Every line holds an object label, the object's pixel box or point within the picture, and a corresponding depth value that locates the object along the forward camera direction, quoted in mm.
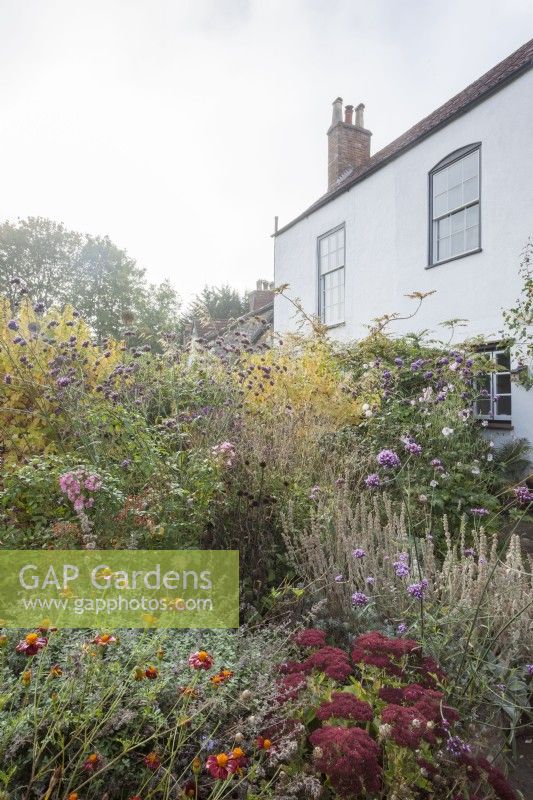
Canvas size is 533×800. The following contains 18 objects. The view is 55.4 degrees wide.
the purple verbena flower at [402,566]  2082
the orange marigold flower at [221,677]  1478
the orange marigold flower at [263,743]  1318
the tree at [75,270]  27438
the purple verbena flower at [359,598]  2102
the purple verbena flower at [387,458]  2410
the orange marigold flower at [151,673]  1431
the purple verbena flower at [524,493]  2151
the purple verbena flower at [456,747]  1385
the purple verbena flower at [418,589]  1889
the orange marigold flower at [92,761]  1254
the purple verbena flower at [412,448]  2432
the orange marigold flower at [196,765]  1314
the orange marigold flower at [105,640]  1483
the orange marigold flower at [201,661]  1392
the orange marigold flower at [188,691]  1431
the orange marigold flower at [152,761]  1323
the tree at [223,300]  32625
